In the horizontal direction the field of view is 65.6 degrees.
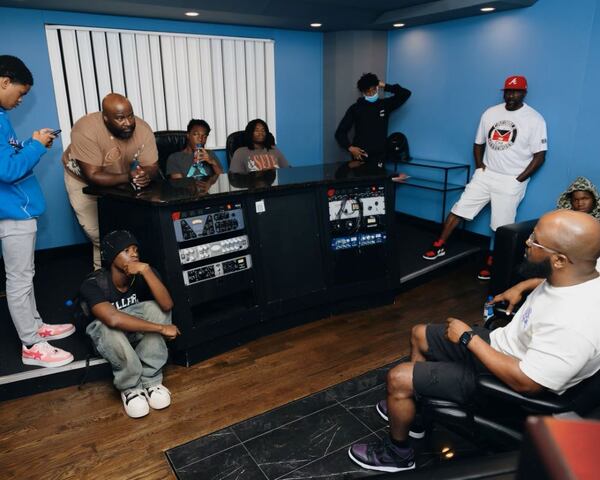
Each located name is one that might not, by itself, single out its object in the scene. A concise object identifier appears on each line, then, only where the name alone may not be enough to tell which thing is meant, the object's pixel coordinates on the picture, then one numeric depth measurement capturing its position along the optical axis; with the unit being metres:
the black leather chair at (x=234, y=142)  4.46
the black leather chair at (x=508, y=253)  3.46
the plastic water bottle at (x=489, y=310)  2.33
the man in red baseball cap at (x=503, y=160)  4.05
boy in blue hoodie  2.35
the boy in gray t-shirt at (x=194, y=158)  3.79
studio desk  2.74
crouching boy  2.44
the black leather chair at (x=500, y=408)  1.56
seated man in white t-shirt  1.52
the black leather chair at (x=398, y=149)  5.49
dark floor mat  2.08
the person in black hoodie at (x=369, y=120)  4.87
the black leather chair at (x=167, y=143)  4.13
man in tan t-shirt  2.92
